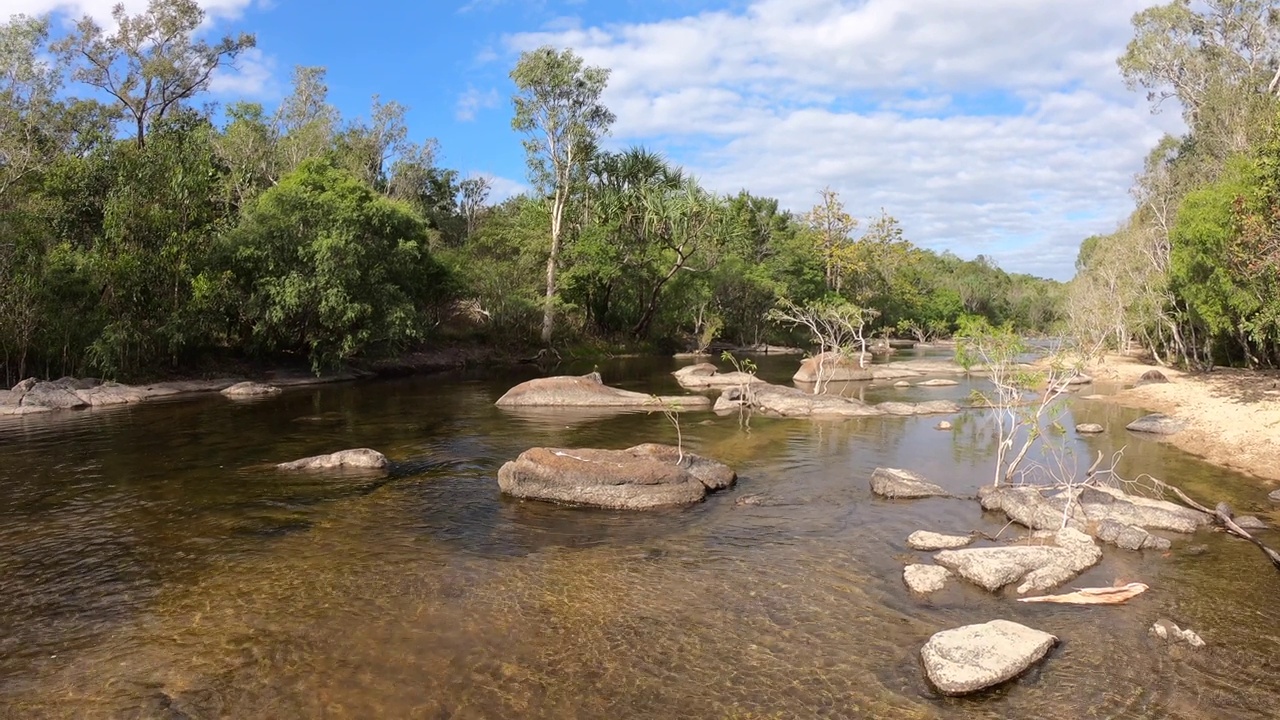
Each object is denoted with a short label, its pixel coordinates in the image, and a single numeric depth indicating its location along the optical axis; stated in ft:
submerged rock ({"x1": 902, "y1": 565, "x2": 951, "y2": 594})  38.78
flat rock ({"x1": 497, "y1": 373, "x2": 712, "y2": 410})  106.42
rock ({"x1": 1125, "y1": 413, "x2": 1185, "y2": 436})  85.35
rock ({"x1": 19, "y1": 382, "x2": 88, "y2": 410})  97.76
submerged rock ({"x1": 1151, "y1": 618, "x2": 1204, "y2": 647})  33.04
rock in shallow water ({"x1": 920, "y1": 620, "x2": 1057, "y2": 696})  28.66
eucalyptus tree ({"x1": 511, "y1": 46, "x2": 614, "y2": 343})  173.37
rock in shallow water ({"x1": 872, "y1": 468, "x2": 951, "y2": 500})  57.72
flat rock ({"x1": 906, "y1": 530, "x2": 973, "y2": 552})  45.19
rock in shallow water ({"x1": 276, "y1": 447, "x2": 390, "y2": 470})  65.41
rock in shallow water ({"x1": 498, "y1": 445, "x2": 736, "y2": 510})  54.54
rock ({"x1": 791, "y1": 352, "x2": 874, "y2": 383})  139.54
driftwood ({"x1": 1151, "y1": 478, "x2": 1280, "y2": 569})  41.83
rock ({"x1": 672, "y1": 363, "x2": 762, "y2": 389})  132.22
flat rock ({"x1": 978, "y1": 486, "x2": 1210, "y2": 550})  46.98
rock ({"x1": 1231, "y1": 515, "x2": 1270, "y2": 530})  48.93
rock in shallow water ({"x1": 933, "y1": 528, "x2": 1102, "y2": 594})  39.29
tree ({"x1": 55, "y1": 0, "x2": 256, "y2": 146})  137.90
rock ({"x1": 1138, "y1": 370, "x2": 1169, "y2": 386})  134.21
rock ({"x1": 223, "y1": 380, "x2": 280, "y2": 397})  116.06
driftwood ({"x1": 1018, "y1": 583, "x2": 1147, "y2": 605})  37.24
